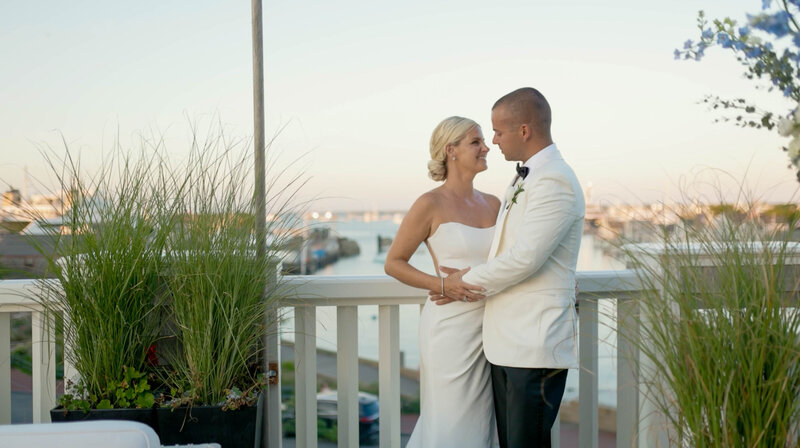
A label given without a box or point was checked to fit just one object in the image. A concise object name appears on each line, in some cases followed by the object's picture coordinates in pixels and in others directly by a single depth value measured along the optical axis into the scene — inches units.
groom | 89.7
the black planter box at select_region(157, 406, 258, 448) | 96.7
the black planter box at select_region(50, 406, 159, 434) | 95.9
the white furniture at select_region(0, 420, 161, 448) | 56.3
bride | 104.3
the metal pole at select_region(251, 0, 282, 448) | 103.8
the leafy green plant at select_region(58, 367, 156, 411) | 97.2
